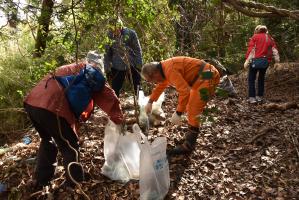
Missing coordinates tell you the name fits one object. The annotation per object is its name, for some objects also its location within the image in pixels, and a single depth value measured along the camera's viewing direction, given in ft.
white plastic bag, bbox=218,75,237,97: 13.88
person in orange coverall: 8.68
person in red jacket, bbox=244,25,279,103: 14.02
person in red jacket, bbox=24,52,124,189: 7.29
